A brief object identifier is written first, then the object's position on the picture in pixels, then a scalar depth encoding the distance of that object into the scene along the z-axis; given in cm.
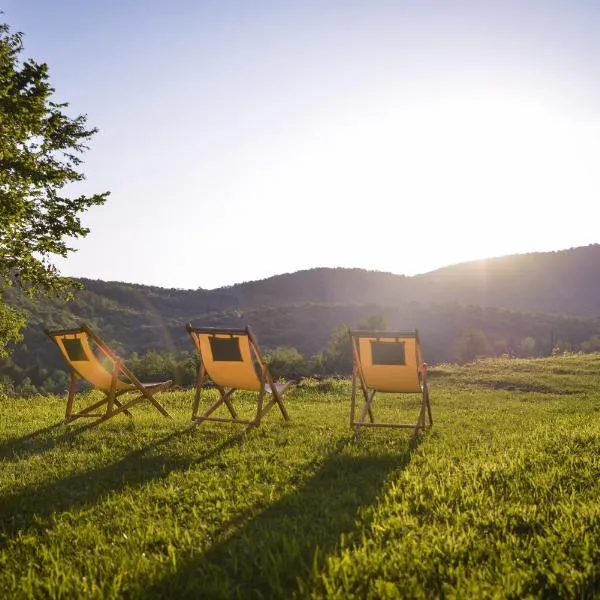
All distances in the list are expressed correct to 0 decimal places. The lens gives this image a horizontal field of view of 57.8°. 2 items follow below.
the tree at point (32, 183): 1125
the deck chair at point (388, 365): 716
